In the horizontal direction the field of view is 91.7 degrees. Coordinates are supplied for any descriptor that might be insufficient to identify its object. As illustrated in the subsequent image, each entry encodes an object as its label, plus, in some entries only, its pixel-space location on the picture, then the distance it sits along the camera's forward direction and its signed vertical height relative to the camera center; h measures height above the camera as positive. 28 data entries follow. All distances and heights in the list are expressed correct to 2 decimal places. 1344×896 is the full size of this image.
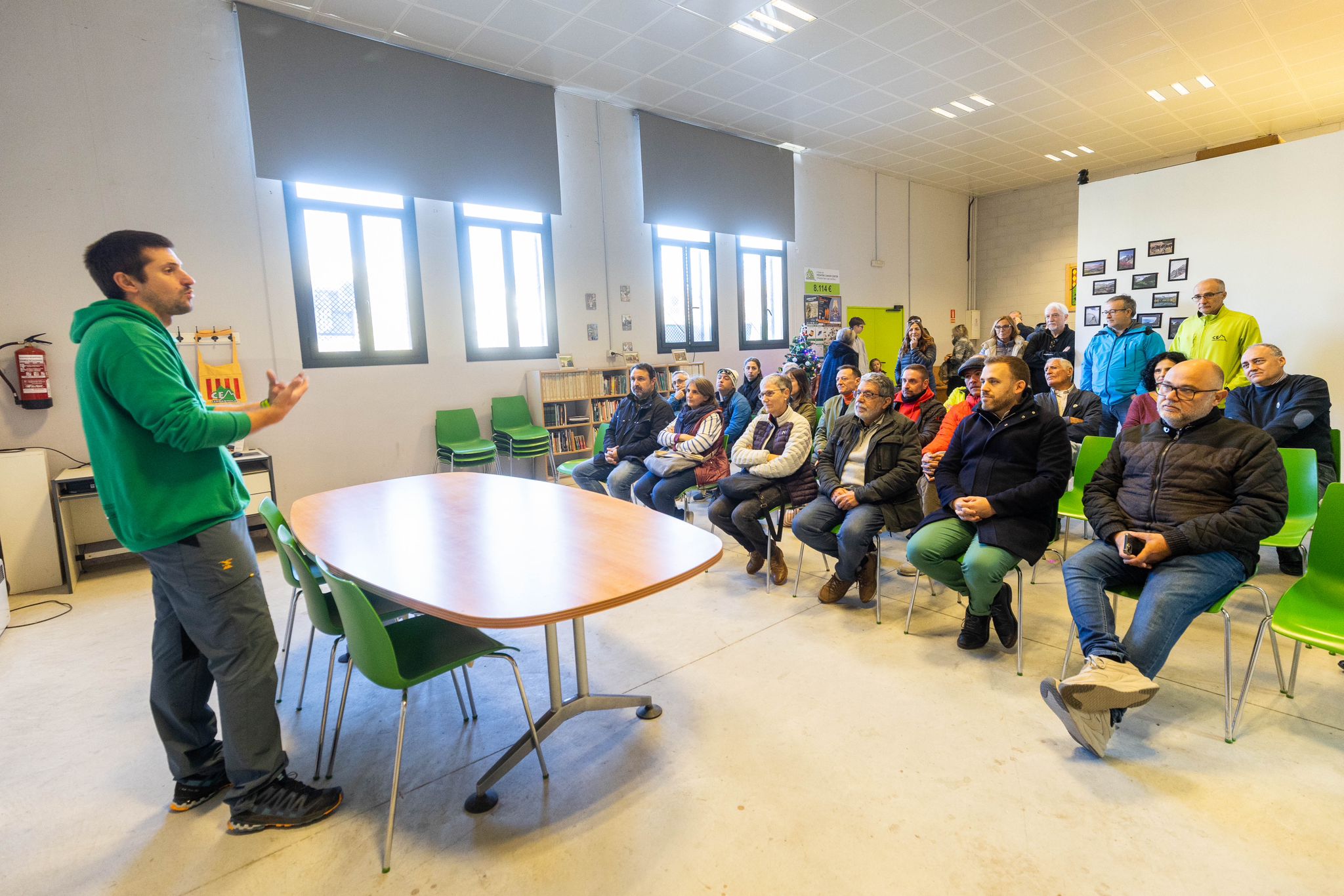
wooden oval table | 1.76 -0.58
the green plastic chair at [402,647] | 1.70 -0.82
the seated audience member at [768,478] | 3.73 -0.65
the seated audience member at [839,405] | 3.89 -0.27
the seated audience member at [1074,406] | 4.45 -0.36
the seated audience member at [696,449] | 4.24 -0.52
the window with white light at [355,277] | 5.57 +0.95
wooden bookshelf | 6.81 -0.28
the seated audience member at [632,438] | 4.71 -0.48
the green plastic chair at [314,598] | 2.09 -0.70
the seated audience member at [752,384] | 6.03 -0.16
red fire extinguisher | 4.36 +0.14
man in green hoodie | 1.75 -0.35
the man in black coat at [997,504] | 2.72 -0.63
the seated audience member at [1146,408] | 3.86 -0.34
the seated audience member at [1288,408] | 3.53 -0.35
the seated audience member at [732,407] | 4.98 -0.31
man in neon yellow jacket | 4.91 +0.12
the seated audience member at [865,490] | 3.27 -0.65
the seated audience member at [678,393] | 5.18 -0.18
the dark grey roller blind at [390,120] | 5.12 +2.28
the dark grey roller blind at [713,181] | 7.55 +2.32
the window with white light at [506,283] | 6.51 +0.97
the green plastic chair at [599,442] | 5.06 -0.53
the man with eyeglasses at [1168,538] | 2.07 -0.66
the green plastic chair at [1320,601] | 1.97 -0.85
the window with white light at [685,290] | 7.95 +1.00
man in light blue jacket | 5.05 -0.04
